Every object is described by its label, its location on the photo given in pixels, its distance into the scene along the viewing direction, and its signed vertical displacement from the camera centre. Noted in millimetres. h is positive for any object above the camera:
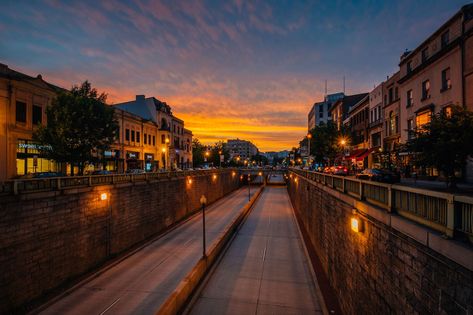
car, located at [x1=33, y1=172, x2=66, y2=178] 23662 -1198
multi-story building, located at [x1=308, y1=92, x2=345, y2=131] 119812 +22496
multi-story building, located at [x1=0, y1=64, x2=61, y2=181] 27172 +4471
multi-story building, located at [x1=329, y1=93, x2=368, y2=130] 69625 +14351
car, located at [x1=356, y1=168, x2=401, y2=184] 23094 -1372
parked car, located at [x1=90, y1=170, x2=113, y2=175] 32131 -1353
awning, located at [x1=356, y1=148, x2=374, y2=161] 46125 +826
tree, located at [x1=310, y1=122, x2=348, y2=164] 52062 +3617
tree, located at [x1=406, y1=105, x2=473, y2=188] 15111 +979
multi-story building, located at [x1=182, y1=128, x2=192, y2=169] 79606 +3106
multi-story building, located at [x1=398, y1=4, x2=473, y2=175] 22969 +8567
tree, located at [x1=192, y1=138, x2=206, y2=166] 101062 +1762
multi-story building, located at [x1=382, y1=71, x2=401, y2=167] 35750 +5793
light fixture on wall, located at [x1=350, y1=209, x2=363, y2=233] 9422 -2210
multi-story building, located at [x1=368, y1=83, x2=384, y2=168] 42438 +5525
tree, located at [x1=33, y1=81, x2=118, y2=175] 26297 +3213
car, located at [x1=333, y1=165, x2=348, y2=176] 32562 -1396
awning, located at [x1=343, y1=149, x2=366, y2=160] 49744 +1223
